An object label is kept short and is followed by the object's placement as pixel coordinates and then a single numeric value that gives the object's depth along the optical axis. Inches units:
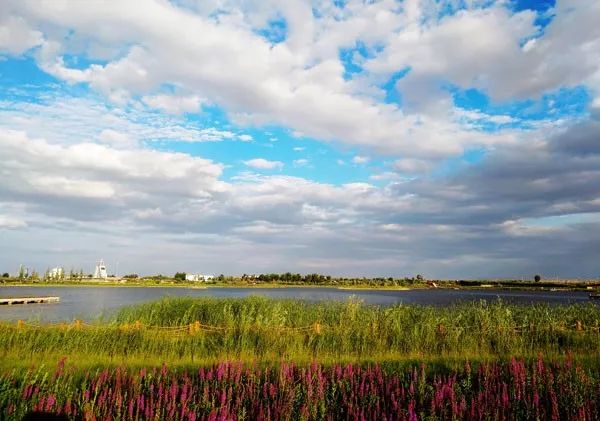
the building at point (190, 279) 7765.8
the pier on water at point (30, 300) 2496.8
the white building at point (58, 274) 6737.2
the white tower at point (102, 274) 7567.4
